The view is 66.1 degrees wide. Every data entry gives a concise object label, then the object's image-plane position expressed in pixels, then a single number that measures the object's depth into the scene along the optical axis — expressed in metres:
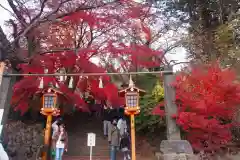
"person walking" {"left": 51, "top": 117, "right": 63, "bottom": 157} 8.47
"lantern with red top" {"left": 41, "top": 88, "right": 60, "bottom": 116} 8.51
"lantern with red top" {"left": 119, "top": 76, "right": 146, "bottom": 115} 8.18
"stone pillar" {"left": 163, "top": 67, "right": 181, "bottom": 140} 6.71
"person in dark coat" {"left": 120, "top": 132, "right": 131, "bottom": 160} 8.80
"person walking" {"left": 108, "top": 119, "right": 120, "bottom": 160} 8.61
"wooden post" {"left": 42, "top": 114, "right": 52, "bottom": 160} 8.02
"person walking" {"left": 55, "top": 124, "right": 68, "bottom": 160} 7.96
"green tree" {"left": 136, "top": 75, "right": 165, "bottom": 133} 11.29
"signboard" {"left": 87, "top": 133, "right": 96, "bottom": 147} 7.36
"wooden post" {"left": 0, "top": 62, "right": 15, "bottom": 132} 7.17
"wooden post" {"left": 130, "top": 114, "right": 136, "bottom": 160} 7.92
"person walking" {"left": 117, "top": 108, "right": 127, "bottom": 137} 9.20
